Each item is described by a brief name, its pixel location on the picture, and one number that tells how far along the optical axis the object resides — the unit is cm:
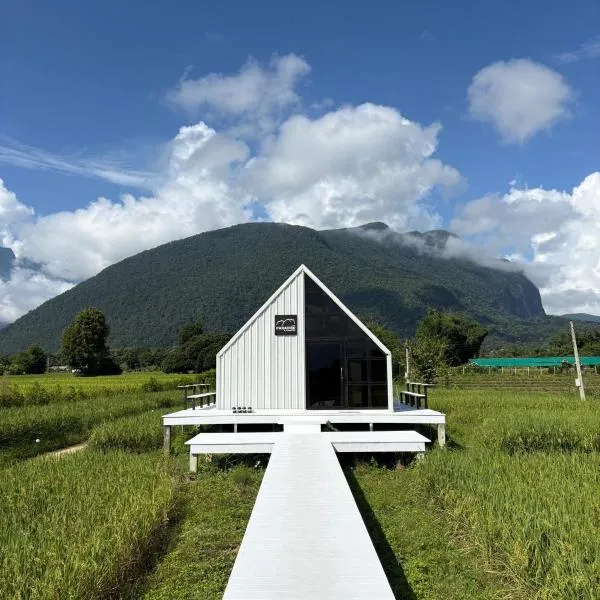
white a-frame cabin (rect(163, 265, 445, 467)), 1488
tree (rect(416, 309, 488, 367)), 8353
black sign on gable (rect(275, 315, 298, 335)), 1516
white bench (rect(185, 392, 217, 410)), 1513
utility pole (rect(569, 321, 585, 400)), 2627
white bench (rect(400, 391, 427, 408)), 1573
